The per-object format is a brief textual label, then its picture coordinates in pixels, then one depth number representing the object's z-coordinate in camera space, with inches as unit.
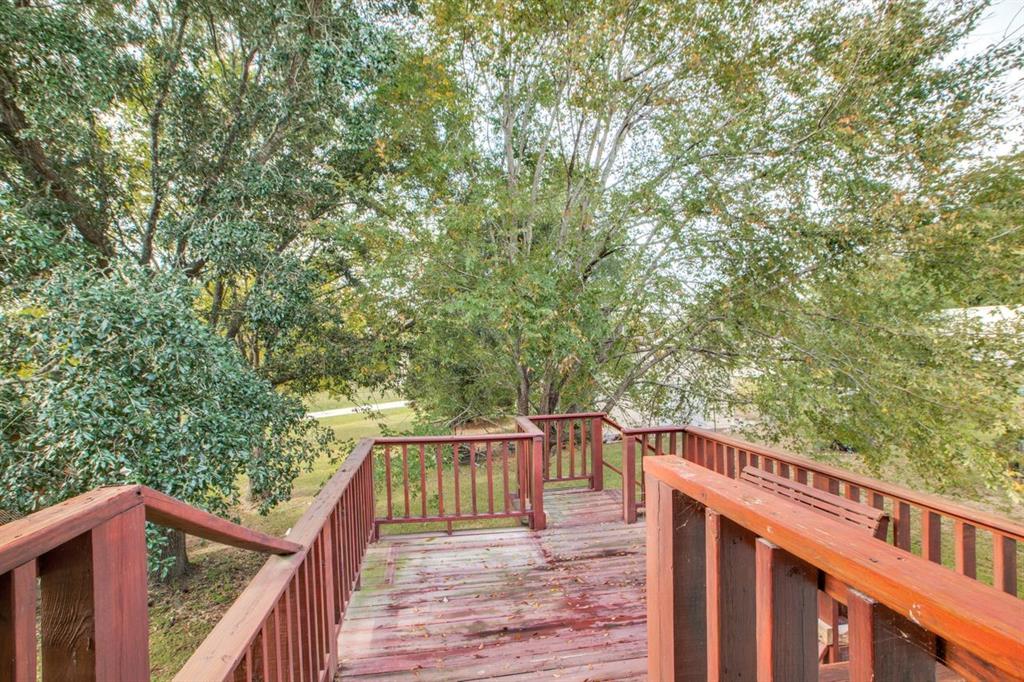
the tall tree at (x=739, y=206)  186.2
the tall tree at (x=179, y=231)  124.6
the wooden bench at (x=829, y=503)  79.0
